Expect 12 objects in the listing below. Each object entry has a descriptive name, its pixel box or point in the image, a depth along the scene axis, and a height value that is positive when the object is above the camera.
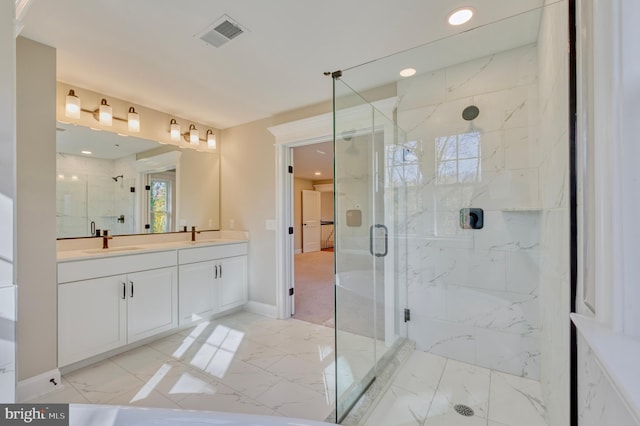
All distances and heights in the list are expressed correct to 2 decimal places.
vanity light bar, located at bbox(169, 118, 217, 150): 3.22 +0.99
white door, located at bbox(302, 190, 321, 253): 8.11 -0.24
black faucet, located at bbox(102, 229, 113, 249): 2.62 -0.24
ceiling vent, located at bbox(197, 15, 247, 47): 1.71 +1.21
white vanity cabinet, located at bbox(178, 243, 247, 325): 2.86 -0.76
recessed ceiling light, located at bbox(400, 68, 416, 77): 2.24 +1.18
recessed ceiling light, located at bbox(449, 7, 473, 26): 1.63 +1.22
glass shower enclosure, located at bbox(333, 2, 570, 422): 1.79 +0.01
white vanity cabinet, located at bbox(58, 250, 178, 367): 2.04 -0.75
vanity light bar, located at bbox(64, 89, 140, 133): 2.38 +0.97
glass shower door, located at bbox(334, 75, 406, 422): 2.38 -0.13
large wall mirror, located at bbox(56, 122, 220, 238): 2.45 +0.32
